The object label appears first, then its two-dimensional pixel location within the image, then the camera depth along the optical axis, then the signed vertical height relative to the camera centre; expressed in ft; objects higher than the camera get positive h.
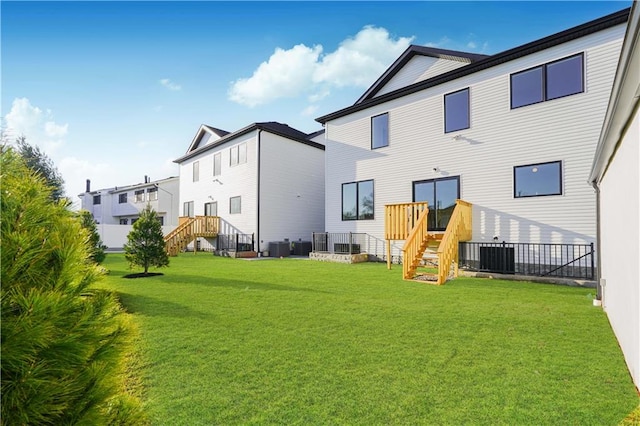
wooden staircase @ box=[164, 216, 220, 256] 63.57 -1.40
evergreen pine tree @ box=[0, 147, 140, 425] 3.51 -1.11
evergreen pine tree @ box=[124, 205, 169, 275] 34.60 -2.21
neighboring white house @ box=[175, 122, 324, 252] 62.90 +8.64
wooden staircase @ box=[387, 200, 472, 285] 30.19 -1.82
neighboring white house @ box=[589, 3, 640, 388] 8.39 +1.14
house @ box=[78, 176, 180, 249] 93.30 +7.19
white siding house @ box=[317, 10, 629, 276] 31.94 +10.52
